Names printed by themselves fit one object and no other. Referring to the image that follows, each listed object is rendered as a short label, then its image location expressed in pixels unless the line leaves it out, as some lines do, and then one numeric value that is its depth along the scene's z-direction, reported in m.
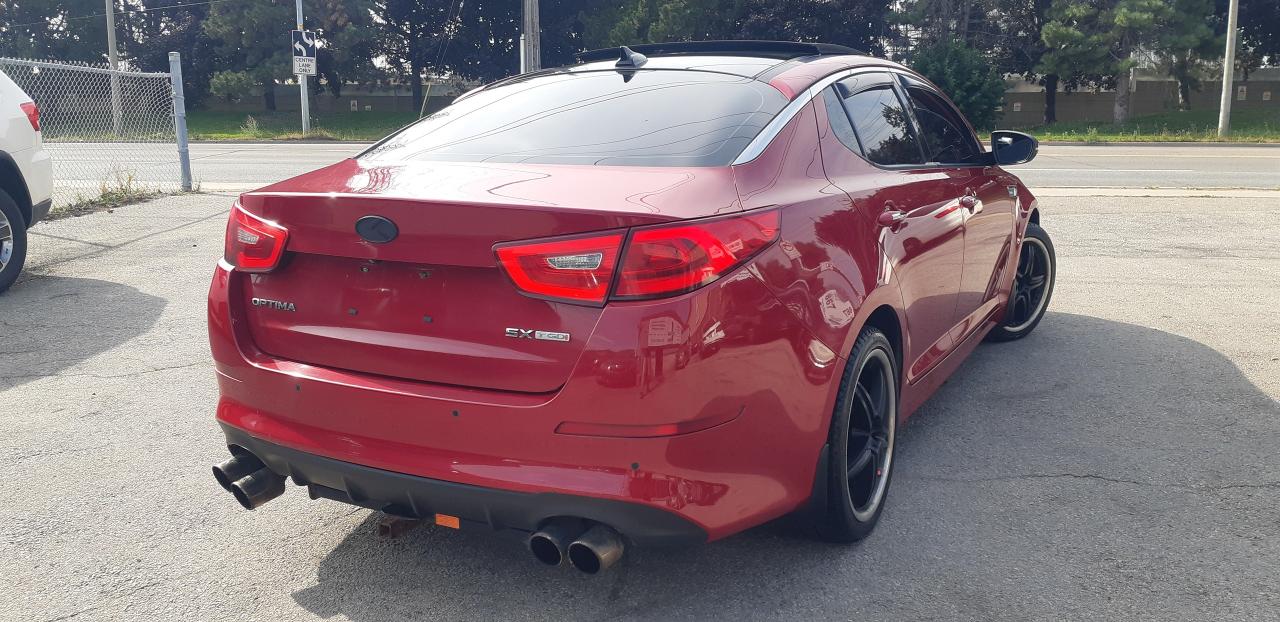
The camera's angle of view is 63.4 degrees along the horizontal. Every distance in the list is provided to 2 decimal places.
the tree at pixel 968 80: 31.88
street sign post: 26.45
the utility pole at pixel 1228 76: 26.16
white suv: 7.14
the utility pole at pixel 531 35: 24.55
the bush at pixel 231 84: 43.84
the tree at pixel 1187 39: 33.91
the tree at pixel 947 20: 37.50
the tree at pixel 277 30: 44.81
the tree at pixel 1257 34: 40.46
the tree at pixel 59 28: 53.34
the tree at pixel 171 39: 51.12
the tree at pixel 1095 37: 34.47
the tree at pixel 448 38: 49.75
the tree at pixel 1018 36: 39.44
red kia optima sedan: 2.52
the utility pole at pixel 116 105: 14.21
